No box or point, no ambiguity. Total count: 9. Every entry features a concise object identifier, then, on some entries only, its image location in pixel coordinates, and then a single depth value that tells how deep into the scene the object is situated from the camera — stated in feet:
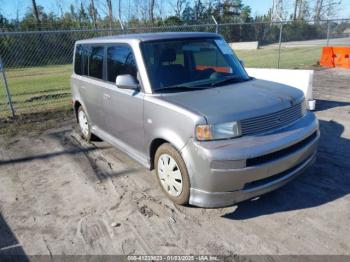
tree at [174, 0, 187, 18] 110.67
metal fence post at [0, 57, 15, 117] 24.26
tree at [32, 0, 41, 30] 95.47
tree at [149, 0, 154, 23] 97.47
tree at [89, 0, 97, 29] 100.01
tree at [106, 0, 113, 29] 97.92
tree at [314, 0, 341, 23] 145.89
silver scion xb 10.09
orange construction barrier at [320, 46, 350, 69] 44.61
